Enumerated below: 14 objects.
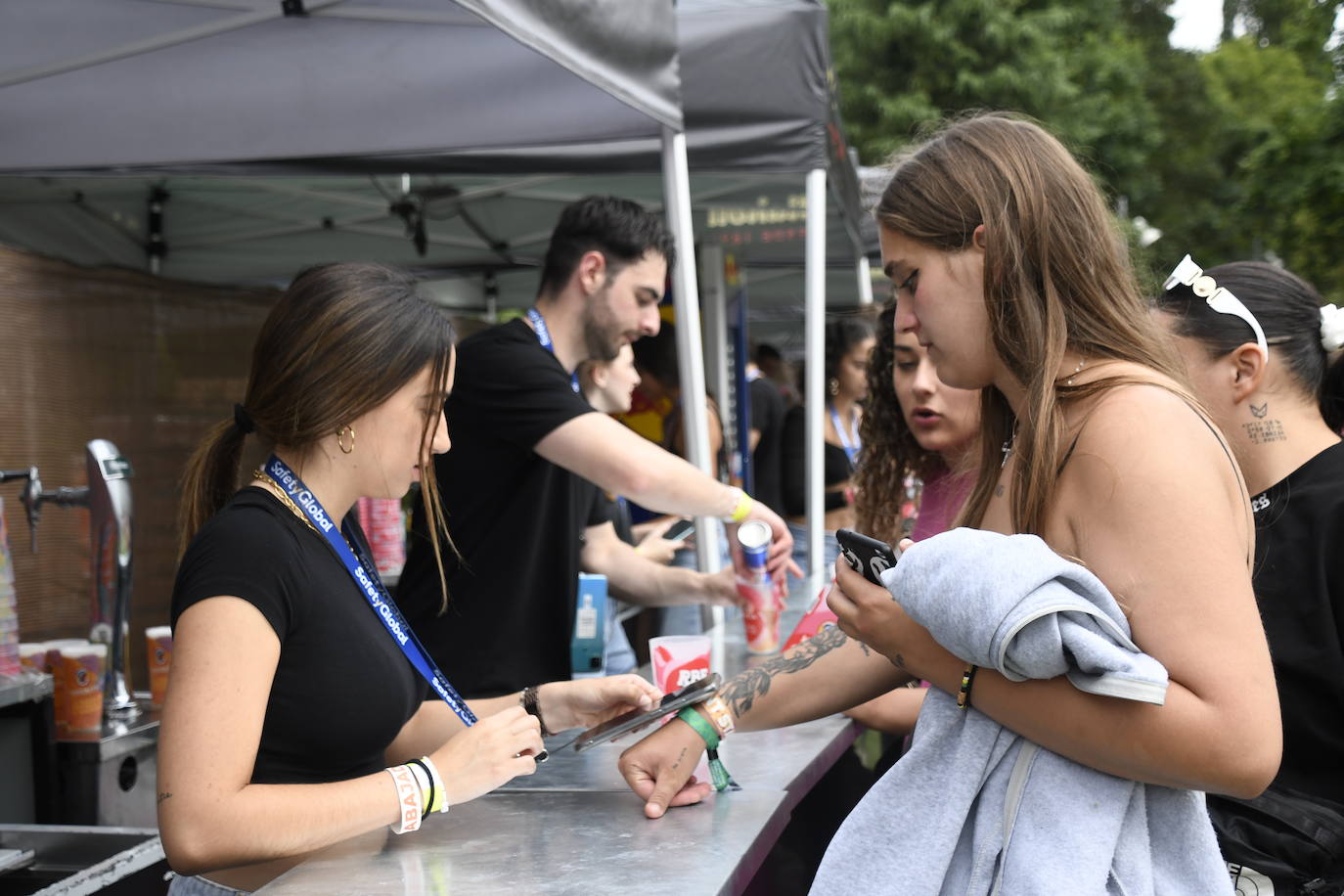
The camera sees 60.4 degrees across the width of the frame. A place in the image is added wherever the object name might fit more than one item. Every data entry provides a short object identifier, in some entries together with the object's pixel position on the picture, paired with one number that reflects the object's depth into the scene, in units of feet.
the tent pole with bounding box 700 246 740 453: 22.07
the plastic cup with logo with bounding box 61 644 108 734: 10.16
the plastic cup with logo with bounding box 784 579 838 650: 8.48
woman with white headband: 6.47
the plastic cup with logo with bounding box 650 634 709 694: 7.62
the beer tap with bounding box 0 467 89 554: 9.93
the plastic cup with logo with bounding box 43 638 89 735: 10.16
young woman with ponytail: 5.43
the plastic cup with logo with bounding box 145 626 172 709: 10.80
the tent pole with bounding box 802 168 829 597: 15.16
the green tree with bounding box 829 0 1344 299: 53.01
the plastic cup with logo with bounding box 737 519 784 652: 10.38
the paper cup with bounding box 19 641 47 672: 10.36
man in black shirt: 9.80
